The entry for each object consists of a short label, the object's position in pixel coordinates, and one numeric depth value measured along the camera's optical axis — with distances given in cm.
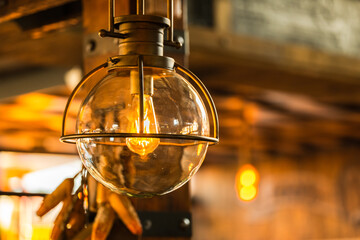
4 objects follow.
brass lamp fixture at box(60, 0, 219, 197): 140
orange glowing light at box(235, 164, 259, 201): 815
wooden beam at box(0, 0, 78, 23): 230
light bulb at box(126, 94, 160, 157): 139
